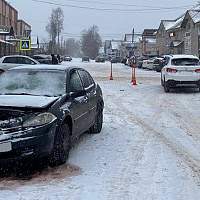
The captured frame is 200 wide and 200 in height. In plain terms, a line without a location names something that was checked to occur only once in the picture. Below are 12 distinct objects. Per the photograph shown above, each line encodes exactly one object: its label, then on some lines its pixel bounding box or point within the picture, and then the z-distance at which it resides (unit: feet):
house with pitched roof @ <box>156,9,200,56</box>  225.56
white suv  67.97
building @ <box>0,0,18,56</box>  199.45
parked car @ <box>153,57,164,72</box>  153.23
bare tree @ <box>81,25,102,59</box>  552.41
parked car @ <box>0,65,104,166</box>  22.43
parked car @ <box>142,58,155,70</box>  172.12
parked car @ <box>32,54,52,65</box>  136.76
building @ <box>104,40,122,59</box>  559.96
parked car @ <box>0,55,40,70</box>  95.07
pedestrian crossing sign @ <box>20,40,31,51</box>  122.72
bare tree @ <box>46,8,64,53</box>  442.38
